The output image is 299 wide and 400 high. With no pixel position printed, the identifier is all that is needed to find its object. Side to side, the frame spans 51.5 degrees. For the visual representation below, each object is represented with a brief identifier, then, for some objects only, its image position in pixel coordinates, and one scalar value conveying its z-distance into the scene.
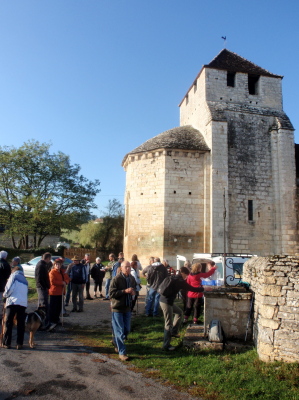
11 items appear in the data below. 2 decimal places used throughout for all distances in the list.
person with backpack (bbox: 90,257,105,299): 11.22
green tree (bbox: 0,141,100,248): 26.58
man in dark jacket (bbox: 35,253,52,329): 7.21
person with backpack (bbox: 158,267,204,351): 5.86
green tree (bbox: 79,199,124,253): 31.80
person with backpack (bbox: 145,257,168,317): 7.58
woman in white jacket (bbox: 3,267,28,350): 5.89
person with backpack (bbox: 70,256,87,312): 9.04
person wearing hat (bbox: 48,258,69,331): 7.53
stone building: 16.31
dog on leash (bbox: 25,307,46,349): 5.89
